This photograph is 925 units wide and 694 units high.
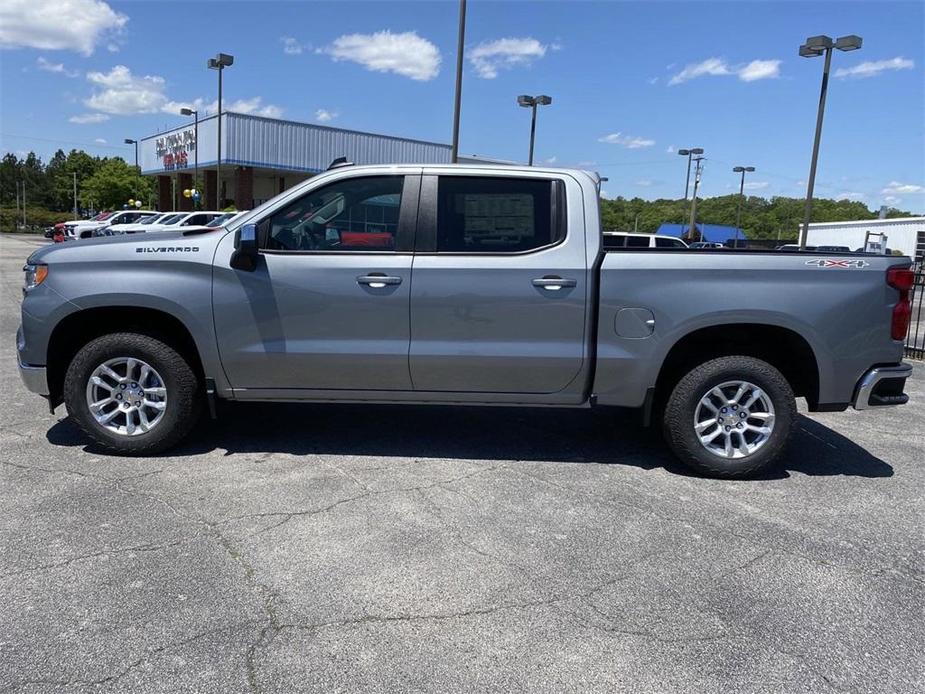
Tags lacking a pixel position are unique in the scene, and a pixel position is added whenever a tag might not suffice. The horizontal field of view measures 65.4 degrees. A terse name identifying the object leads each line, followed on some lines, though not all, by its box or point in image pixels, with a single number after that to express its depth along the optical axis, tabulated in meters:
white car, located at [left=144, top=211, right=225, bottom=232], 24.44
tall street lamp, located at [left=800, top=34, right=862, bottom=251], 17.92
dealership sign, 44.53
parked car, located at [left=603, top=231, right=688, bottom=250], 13.95
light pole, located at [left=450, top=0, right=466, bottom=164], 17.02
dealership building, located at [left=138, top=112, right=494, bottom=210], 39.31
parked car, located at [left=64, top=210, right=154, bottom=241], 31.30
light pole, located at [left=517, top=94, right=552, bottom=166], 28.14
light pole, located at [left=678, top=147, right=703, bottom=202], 49.47
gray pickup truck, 4.63
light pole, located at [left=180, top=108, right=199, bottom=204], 38.67
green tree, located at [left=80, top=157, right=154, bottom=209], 79.62
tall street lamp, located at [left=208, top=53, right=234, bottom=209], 29.56
